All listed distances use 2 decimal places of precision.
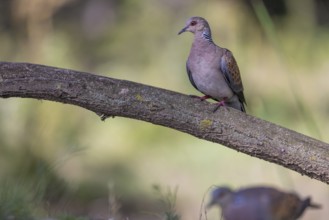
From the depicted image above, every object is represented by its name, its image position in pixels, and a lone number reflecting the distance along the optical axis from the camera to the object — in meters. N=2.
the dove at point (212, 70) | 8.71
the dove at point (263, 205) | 8.72
